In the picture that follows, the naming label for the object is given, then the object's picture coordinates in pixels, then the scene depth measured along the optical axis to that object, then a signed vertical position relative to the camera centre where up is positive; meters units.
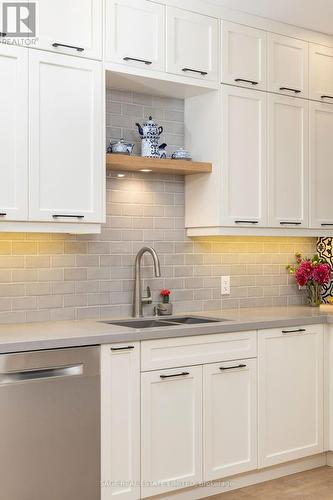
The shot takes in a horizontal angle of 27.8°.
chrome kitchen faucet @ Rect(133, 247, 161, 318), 3.90 -0.21
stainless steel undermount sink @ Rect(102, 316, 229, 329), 3.79 -0.39
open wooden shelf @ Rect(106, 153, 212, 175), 3.67 +0.50
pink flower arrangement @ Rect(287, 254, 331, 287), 4.64 -0.13
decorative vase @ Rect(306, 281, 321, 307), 4.72 -0.28
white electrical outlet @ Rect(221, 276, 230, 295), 4.44 -0.21
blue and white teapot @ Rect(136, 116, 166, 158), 3.91 +0.67
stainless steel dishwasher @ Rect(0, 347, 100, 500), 2.86 -0.75
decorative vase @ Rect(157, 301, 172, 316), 4.03 -0.33
